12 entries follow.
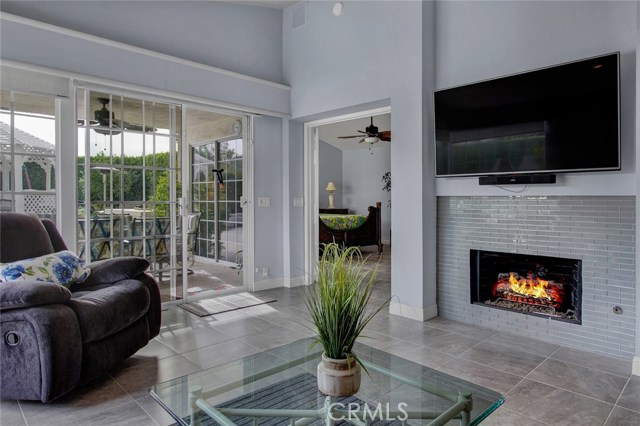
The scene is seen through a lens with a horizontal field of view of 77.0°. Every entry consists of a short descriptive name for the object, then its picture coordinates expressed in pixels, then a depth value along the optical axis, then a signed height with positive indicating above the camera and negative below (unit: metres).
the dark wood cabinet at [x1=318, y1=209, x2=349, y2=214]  10.27 -0.04
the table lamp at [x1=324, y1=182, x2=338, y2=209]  10.24 +0.51
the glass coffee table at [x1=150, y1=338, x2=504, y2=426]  1.52 -0.76
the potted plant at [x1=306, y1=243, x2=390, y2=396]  1.48 -0.41
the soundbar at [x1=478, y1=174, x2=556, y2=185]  3.07 +0.23
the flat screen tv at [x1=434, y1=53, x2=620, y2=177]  2.73 +0.66
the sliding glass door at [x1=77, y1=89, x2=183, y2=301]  3.62 +0.28
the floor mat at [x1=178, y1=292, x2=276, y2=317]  4.02 -1.00
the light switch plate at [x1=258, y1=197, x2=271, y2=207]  4.94 +0.10
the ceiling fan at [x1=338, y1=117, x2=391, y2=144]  7.00 +1.33
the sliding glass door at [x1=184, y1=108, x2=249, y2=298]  4.96 +0.12
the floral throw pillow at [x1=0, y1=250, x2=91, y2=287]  2.42 -0.37
